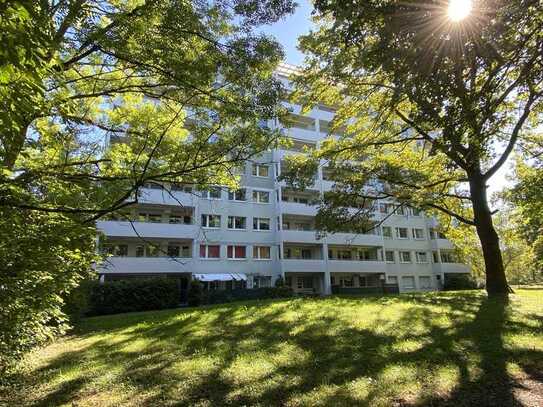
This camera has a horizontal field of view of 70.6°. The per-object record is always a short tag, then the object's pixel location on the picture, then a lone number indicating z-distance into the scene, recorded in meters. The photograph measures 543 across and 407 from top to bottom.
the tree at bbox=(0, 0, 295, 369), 4.18
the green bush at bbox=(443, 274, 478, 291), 45.31
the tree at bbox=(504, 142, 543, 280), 16.95
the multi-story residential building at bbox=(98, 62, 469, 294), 32.38
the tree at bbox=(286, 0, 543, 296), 5.27
